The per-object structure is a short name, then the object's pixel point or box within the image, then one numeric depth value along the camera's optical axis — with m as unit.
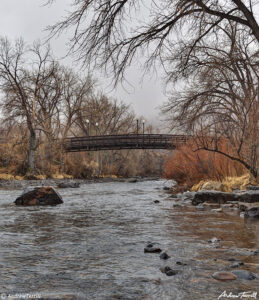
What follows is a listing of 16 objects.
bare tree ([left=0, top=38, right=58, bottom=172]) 26.28
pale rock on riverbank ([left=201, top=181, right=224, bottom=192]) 12.01
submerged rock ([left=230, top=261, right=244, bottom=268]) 3.64
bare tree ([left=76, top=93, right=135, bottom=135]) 39.91
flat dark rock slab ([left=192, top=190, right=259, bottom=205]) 9.18
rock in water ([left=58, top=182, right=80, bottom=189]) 21.07
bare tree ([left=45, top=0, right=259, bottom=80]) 7.30
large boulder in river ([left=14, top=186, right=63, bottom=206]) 10.47
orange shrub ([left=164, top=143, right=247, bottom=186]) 13.96
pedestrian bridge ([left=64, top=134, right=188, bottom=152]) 36.62
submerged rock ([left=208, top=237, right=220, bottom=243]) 4.95
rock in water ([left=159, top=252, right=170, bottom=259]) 4.07
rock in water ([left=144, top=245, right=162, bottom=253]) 4.39
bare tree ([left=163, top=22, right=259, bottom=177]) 10.52
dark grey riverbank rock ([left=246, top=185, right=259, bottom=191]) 10.06
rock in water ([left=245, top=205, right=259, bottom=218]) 7.49
